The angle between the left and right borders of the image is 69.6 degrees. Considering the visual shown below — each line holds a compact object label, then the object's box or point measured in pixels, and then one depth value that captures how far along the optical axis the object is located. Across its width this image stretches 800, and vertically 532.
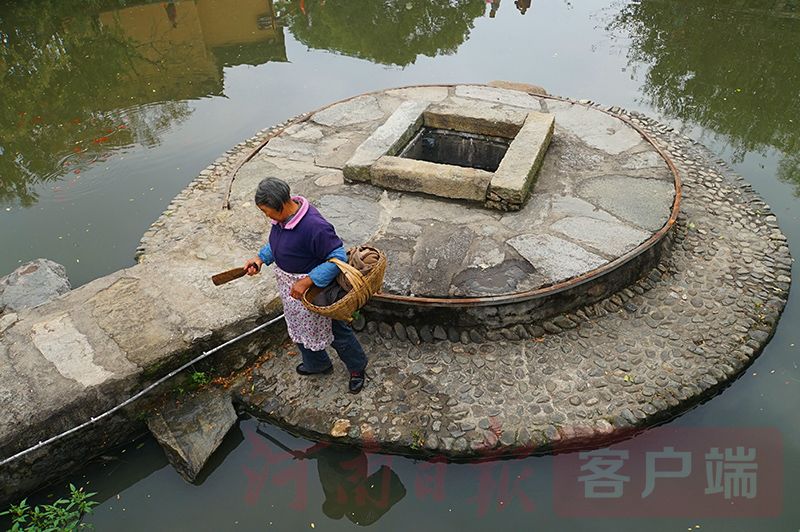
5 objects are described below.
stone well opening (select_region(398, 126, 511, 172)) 5.55
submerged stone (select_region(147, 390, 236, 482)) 3.38
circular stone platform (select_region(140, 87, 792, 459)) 3.50
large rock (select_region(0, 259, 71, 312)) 4.42
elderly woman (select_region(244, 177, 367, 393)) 2.86
